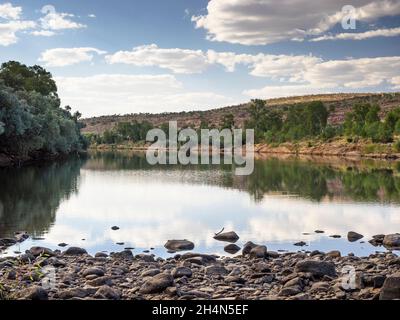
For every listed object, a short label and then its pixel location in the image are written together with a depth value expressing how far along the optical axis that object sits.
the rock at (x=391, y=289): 9.97
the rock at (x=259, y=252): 16.27
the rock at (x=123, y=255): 16.12
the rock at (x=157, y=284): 11.73
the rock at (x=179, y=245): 18.05
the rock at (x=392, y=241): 18.57
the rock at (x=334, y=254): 16.36
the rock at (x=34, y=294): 10.73
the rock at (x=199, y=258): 15.22
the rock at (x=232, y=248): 17.70
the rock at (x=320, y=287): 11.59
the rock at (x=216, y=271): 13.77
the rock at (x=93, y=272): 13.33
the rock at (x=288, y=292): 11.38
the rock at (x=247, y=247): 16.88
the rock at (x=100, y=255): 16.39
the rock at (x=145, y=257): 15.83
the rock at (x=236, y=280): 12.85
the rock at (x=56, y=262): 14.65
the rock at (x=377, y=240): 18.97
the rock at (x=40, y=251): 16.08
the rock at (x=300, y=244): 18.81
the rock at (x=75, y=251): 16.58
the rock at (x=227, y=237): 19.81
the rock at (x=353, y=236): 19.90
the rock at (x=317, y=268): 13.04
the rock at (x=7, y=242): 17.83
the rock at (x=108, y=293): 11.12
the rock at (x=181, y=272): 13.21
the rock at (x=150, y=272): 13.27
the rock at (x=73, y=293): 11.12
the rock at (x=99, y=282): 12.36
